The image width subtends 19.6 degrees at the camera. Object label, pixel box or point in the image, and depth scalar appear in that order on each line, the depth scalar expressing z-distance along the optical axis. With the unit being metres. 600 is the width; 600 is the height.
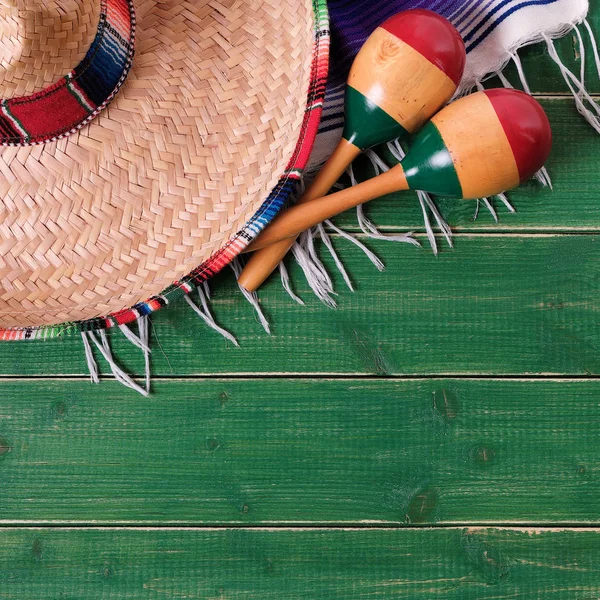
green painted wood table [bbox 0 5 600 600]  1.33
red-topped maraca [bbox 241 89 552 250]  1.26
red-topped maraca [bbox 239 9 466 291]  1.26
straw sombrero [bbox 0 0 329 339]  1.23
